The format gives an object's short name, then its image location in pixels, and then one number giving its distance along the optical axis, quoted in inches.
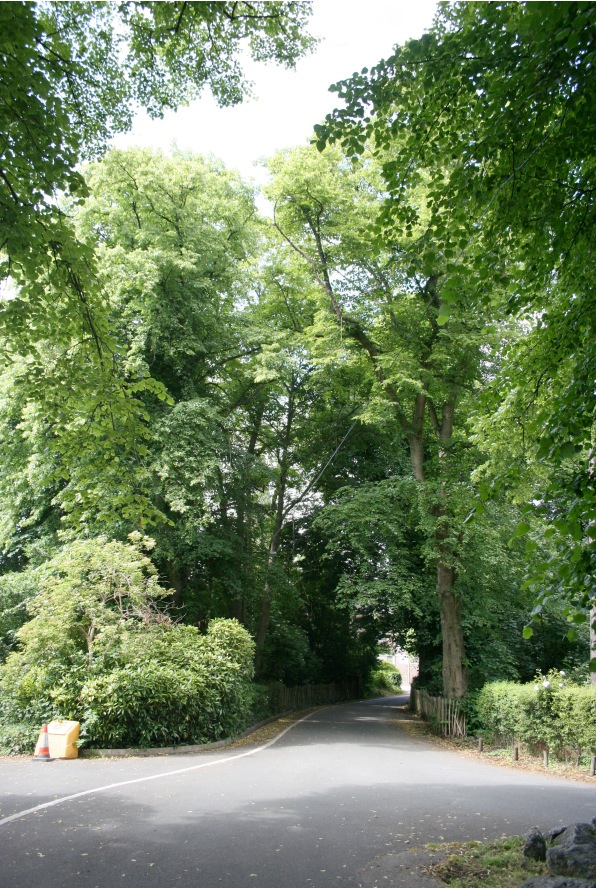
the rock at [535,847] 210.5
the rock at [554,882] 158.9
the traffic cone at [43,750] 451.2
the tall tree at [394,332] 677.9
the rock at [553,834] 226.1
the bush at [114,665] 495.5
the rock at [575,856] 184.9
